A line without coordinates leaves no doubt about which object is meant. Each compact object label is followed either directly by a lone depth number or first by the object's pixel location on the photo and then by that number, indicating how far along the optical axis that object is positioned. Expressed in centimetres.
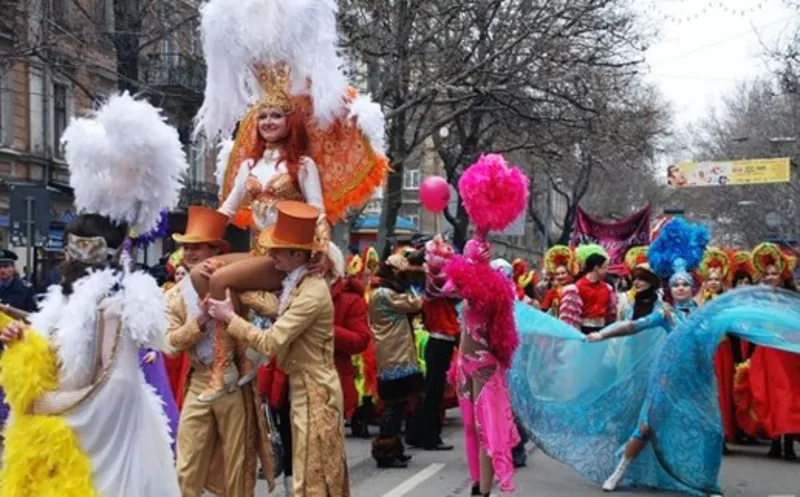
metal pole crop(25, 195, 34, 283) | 1430
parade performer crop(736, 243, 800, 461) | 1002
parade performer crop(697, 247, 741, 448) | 1091
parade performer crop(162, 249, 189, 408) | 824
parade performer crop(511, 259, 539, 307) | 1233
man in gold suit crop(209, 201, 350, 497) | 527
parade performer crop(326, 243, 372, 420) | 762
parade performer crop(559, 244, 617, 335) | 1088
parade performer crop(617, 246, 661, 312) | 1024
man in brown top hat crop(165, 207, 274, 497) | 548
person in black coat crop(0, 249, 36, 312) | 1070
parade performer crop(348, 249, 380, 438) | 1094
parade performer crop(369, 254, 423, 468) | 952
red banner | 2145
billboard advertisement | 3297
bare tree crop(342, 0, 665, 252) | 1761
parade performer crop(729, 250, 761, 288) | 1161
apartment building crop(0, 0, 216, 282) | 1619
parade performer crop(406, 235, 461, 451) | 979
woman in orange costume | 575
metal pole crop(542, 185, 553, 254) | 4303
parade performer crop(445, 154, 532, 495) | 720
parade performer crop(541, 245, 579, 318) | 1206
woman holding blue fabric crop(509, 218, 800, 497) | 771
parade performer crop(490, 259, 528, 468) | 928
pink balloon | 823
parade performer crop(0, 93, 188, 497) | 451
